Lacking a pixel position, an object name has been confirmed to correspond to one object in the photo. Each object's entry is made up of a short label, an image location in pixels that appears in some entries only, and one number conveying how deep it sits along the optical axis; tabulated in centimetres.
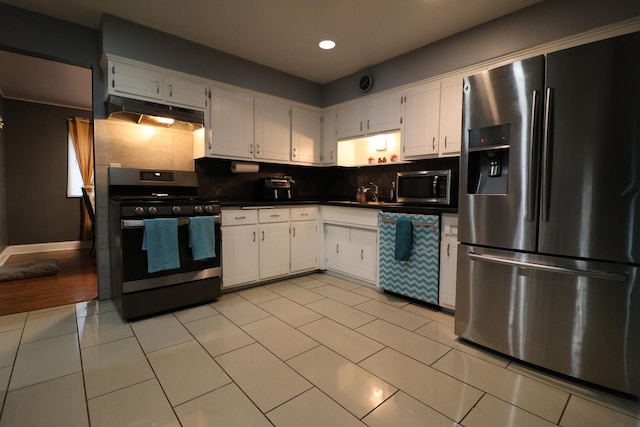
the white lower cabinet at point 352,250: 335
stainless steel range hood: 268
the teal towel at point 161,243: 251
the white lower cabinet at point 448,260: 264
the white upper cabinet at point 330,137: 404
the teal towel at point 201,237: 273
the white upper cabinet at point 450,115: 284
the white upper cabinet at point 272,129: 359
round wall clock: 361
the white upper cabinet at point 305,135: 393
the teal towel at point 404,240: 287
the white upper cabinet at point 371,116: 336
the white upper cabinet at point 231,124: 323
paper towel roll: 360
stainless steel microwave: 287
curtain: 540
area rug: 362
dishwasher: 276
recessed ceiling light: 306
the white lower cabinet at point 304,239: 367
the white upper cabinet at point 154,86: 265
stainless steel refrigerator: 158
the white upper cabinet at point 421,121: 300
